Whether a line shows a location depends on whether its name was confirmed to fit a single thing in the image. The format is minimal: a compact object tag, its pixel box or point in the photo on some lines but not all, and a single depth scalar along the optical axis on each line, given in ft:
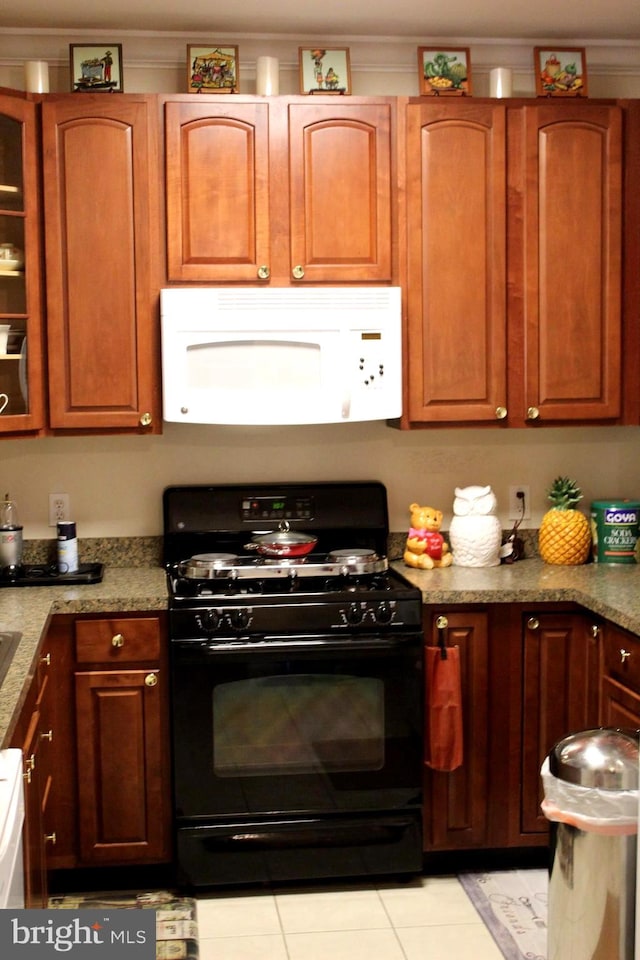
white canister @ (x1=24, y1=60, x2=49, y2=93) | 11.34
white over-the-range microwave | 11.33
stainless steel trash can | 7.18
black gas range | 10.84
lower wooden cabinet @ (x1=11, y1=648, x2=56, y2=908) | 7.75
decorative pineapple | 12.32
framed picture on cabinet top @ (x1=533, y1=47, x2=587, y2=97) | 12.08
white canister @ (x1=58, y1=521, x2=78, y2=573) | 11.82
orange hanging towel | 11.00
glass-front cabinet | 11.02
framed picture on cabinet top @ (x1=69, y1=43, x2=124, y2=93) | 11.46
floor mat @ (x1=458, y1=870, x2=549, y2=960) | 9.88
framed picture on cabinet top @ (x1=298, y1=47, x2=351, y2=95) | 11.80
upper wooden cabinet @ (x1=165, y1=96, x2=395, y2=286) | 11.38
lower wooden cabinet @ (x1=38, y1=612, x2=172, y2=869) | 10.85
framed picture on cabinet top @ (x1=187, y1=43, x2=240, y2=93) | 11.62
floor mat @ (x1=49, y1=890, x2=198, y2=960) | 9.91
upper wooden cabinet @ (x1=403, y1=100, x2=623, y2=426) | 11.68
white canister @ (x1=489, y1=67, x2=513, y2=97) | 11.90
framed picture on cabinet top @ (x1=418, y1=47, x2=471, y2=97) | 11.90
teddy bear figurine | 12.14
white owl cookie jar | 12.18
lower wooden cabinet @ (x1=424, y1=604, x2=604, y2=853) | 11.23
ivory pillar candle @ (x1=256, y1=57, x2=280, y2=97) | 11.57
